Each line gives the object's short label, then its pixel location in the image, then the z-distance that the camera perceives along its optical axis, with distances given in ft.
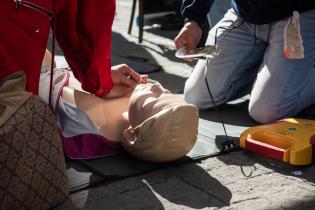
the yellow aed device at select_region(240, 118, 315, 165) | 7.94
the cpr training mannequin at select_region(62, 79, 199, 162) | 7.53
